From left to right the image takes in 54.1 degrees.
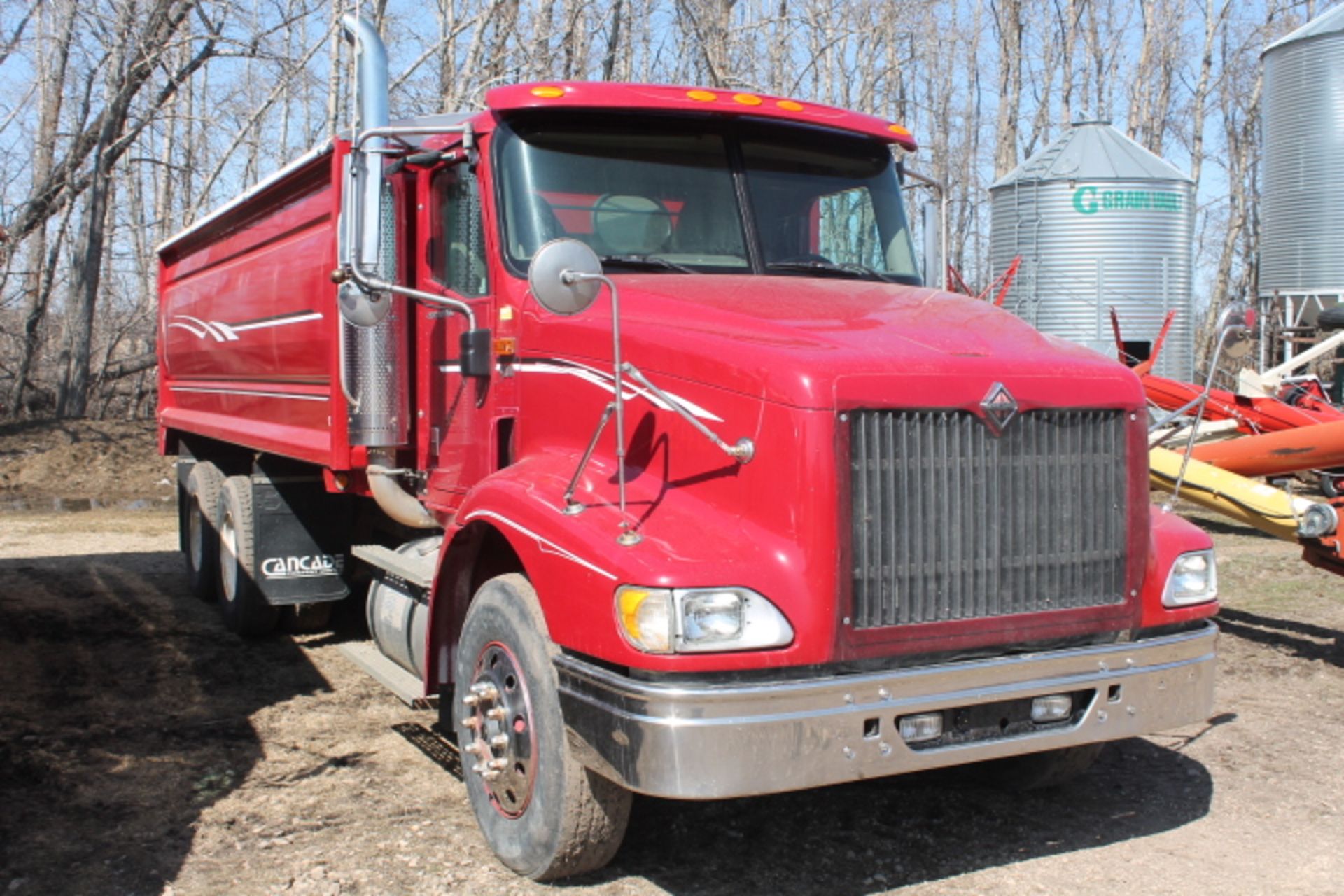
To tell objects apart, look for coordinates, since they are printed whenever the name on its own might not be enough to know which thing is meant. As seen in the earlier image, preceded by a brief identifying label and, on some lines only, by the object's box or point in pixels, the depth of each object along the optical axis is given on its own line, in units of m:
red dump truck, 3.77
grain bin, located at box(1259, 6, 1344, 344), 22.62
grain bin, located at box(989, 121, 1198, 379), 19.28
